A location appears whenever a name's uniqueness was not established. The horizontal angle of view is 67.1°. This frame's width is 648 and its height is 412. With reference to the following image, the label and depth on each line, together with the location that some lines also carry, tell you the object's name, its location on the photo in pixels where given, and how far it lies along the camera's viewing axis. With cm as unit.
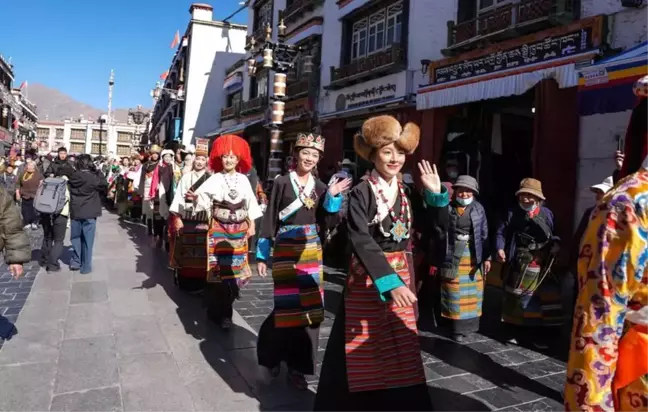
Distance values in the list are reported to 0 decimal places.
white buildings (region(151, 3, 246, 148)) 2923
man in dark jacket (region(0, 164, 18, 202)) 1202
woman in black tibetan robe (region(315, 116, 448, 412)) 270
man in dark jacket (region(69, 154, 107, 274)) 718
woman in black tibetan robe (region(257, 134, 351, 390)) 361
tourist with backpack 721
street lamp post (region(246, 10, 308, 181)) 1017
